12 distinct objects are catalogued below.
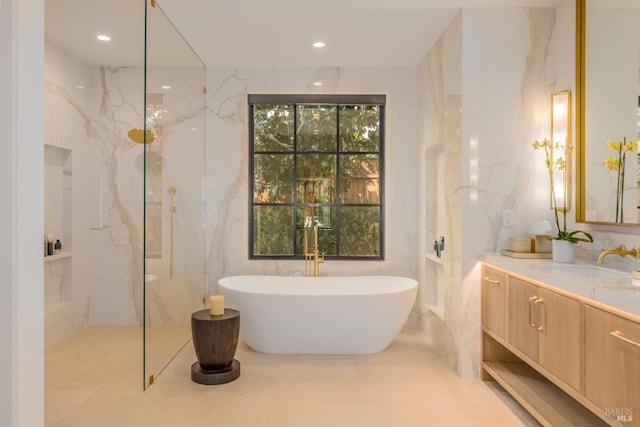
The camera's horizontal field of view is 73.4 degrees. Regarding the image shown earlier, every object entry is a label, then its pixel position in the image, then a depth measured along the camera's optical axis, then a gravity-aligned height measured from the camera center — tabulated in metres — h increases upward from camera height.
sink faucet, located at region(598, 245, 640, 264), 2.13 -0.21
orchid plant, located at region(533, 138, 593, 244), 2.68 +0.28
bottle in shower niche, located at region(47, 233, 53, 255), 3.79 -0.32
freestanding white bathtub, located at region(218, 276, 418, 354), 3.42 -0.90
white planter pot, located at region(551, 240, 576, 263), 2.63 -0.25
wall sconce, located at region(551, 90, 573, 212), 2.98 +0.52
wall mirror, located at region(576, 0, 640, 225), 2.39 +0.60
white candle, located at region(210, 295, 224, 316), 3.14 -0.72
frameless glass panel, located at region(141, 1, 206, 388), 2.97 +0.13
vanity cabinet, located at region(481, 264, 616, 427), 1.86 -0.73
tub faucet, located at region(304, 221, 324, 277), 4.35 -0.45
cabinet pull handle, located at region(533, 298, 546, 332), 2.30 -0.59
